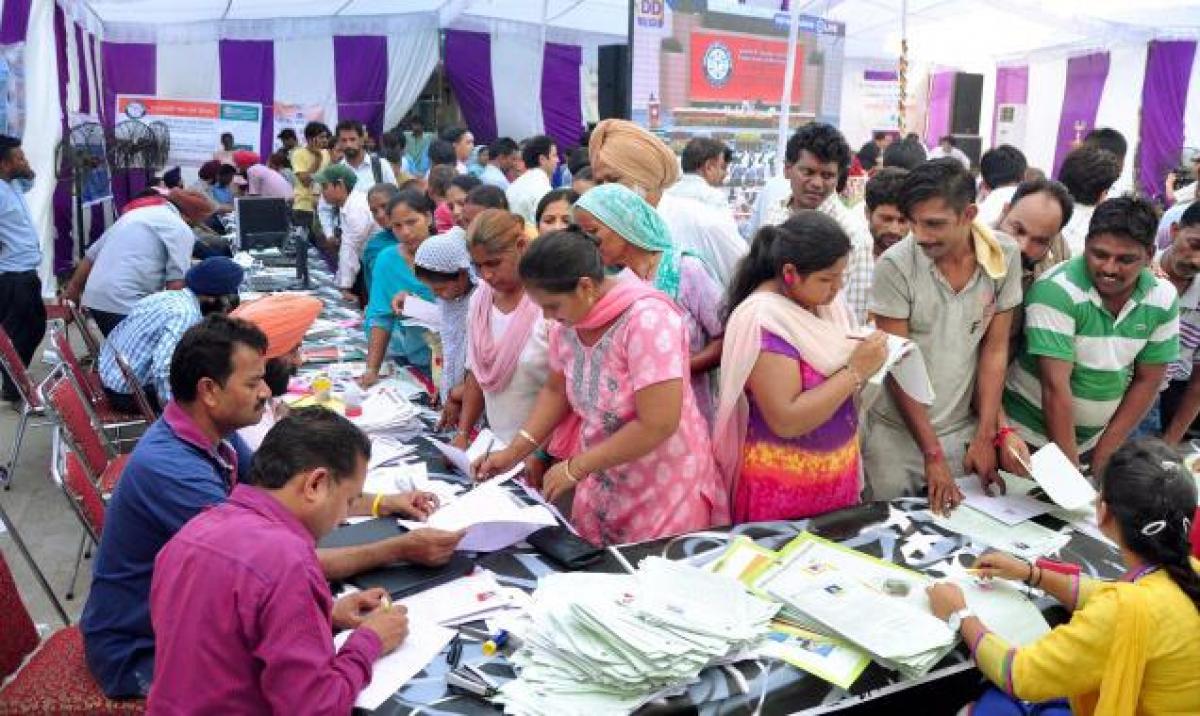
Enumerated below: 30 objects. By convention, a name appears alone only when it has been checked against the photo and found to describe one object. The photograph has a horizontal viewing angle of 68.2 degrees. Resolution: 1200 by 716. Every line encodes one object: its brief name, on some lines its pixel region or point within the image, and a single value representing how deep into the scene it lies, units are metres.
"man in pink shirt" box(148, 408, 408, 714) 1.24
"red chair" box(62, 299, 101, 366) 4.22
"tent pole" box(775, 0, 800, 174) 4.45
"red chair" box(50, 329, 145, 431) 3.41
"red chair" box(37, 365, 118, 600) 2.16
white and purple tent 11.19
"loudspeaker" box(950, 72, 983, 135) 14.07
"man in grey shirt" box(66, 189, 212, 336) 4.34
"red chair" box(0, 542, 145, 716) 1.70
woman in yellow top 1.38
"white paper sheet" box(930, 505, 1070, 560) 1.85
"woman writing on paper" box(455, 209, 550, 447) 2.27
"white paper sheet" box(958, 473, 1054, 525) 2.01
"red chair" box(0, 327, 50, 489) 3.46
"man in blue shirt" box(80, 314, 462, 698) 1.63
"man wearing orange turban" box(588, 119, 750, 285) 2.85
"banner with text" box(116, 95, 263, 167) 11.12
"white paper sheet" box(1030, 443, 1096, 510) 1.93
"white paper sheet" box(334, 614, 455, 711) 1.35
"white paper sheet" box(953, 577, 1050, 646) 1.57
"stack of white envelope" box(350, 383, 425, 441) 2.58
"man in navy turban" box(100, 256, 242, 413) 3.07
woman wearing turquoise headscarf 2.17
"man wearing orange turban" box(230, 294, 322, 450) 2.74
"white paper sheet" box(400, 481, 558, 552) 1.76
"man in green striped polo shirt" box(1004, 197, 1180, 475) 2.08
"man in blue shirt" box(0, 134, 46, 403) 4.96
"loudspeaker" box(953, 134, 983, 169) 13.17
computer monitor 5.63
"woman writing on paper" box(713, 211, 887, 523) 1.86
